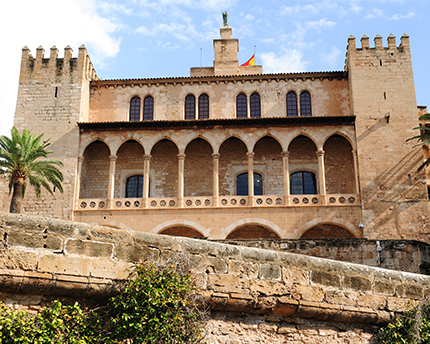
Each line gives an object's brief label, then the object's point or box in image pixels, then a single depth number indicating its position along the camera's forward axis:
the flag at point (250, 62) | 37.62
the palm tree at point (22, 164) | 25.67
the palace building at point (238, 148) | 27.77
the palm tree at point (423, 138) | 25.62
